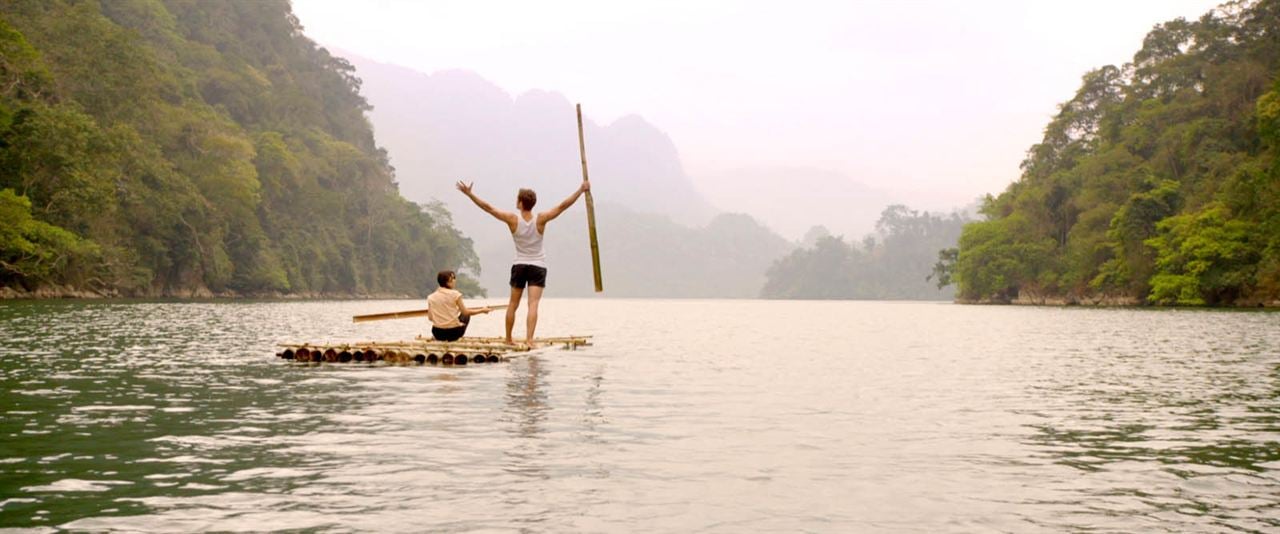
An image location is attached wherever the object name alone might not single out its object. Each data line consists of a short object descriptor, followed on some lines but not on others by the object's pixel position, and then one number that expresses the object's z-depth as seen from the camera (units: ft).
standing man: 63.46
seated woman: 70.03
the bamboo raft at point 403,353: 61.26
